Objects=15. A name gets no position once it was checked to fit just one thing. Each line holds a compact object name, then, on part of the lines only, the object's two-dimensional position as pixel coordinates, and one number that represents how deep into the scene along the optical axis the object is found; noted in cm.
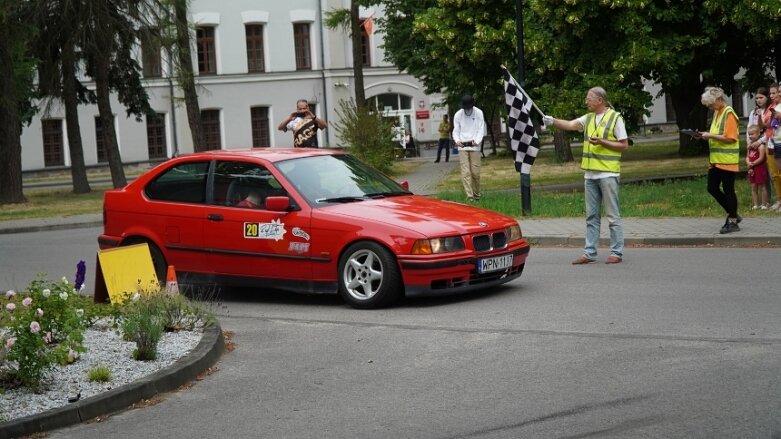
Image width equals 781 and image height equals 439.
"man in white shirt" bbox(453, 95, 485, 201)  2211
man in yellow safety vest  1386
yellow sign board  1181
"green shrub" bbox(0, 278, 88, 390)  805
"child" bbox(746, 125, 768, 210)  1822
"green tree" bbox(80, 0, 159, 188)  3425
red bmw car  1152
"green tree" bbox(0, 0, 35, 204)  3310
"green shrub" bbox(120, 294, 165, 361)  918
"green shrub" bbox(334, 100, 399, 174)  3743
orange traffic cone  1135
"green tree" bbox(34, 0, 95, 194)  3475
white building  6381
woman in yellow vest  1528
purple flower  1026
